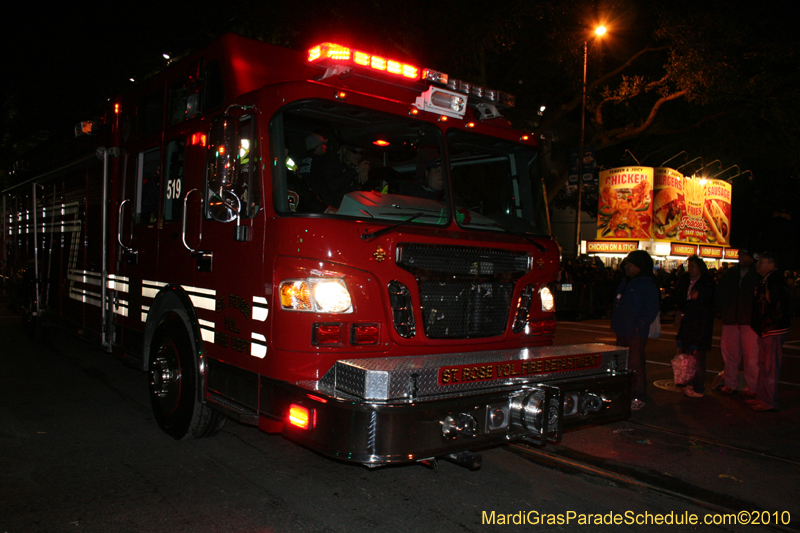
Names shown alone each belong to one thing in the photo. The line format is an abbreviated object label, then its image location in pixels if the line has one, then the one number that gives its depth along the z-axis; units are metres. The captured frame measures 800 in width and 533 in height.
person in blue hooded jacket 6.60
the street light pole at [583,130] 16.30
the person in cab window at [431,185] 4.60
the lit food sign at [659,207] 26.94
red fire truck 3.75
